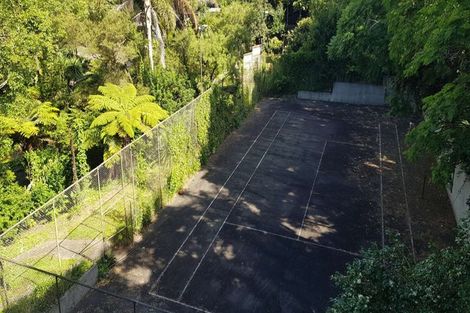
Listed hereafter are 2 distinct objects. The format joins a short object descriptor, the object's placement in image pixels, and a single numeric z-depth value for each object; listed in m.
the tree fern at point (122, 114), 12.36
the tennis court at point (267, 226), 9.00
